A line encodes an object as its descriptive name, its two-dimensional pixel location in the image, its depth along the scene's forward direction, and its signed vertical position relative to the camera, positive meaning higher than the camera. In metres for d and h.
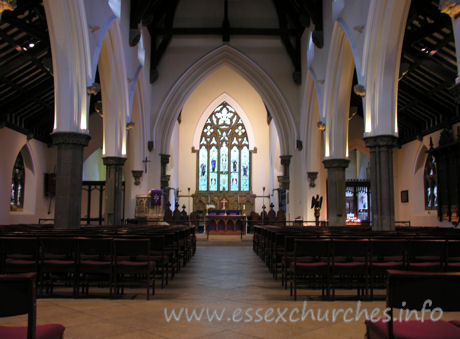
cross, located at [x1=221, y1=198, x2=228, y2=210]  25.45 +0.53
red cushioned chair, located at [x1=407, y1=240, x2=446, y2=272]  5.07 -0.42
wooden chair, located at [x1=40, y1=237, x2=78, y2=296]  5.20 -0.55
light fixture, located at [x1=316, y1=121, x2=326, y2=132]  15.80 +3.20
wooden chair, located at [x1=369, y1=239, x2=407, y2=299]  5.24 -0.51
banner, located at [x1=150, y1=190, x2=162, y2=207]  15.98 +0.48
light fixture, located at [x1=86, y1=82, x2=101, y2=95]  10.32 +2.94
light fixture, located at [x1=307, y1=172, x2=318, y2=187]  18.34 +1.45
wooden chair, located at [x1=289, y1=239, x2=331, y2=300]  5.29 -0.52
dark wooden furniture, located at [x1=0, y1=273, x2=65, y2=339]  2.12 -0.45
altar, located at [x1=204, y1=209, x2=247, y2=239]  20.33 -0.56
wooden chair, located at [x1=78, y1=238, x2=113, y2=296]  5.22 -0.52
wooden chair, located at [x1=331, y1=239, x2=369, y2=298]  5.26 -0.51
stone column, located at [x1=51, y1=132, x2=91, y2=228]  9.93 +0.78
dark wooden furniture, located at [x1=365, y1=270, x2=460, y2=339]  2.22 -0.42
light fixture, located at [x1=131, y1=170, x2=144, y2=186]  18.22 +1.51
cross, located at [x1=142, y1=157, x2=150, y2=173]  18.80 +2.09
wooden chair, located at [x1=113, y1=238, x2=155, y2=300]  5.18 -0.53
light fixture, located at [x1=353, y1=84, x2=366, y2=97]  10.79 +3.10
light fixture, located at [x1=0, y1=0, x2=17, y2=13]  5.76 +2.77
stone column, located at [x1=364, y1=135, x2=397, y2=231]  10.48 +0.78
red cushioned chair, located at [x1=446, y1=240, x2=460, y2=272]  5.09 -0.47
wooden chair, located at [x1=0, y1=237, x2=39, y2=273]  5.07 -0.50
